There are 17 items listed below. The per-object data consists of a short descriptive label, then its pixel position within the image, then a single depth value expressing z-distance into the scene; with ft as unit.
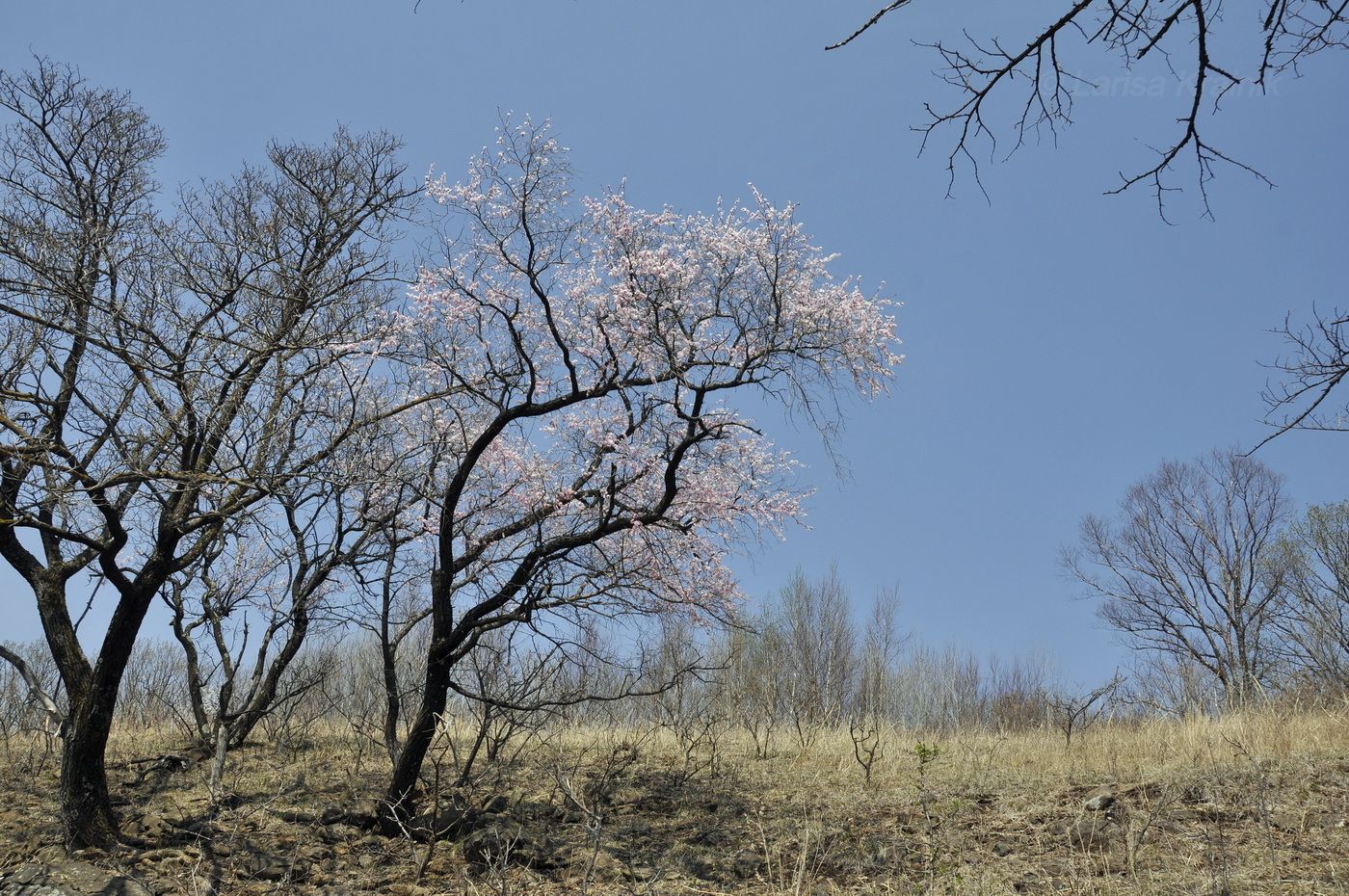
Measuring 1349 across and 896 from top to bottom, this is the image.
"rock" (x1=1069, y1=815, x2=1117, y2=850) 22.47
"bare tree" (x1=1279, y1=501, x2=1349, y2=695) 67.31
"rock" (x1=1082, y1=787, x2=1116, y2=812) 24.88
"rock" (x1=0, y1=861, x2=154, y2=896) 22.09
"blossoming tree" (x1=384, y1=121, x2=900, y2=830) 29.53
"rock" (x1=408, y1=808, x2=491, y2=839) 26.94
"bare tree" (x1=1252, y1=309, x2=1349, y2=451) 16.22
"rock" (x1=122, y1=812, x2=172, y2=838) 26.94
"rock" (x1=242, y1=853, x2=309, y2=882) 24.56
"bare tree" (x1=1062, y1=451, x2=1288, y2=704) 81.25
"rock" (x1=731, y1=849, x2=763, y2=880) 23.60
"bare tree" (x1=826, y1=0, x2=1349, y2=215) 11.98
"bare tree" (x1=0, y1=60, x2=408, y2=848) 22.66
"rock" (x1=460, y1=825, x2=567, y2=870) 25.46
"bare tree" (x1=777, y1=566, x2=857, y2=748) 78.02
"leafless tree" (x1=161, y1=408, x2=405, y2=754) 35.01
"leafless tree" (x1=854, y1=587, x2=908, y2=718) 76.89
